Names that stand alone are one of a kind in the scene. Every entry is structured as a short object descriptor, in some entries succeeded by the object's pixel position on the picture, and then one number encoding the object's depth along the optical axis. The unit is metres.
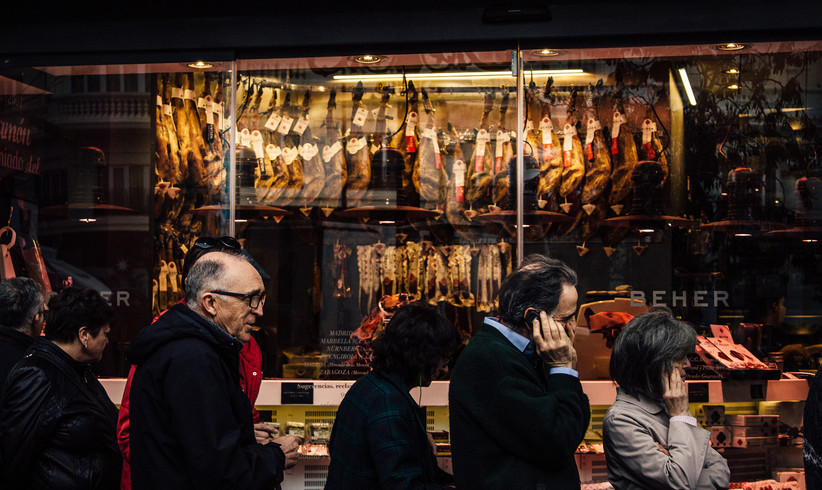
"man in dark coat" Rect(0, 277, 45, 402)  3.83
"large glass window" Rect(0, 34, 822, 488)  5.62
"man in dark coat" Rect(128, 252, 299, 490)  2.36
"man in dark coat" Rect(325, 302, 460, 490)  2.68
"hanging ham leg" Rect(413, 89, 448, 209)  6.13
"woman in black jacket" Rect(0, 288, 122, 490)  3.17
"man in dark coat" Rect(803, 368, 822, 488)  2.32
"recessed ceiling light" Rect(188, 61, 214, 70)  4.94
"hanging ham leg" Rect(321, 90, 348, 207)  6.18
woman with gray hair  2.72
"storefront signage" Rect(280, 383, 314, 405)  5.01
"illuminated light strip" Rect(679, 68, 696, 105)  5.88
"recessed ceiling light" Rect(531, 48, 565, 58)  4.78
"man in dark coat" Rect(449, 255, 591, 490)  2.43
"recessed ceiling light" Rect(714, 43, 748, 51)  4.62
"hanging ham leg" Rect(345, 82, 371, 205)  6.13
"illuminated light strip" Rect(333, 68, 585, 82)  5.62
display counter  4.91
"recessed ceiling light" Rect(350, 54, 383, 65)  4.90
